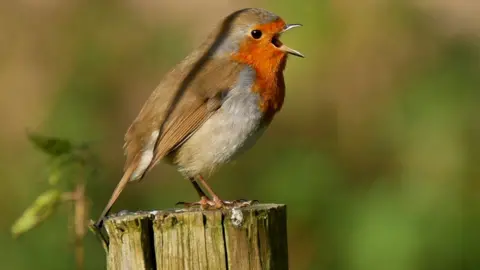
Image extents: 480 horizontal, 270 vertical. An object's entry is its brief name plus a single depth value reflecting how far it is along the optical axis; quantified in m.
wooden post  6.49
